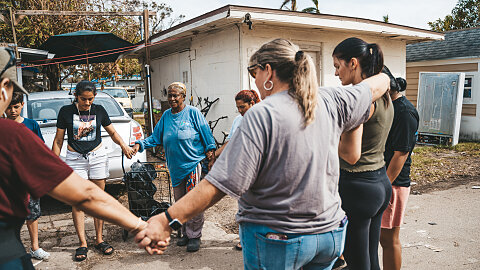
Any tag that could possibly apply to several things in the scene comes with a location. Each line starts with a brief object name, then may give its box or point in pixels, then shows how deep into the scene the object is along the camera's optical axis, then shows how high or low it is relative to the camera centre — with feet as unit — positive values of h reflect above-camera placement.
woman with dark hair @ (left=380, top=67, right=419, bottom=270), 9.40 -2.39
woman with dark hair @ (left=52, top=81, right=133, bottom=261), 13.71 -2.46
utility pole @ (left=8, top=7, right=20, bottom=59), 28.44 +5.08
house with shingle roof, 40.29 +1.95
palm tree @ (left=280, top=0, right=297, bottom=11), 85.30 +18.43
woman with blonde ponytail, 5.23 -1.41
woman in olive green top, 7.74 -2.01
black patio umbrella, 29.32 +3.38
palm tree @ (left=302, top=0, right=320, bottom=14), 87.92 +18.02
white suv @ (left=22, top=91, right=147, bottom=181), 18.56 -2.18
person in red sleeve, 4.68 -1.31
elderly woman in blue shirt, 14.19 -2.64
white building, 25.77 +3.37
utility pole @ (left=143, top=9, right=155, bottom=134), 29.94 +0.98
